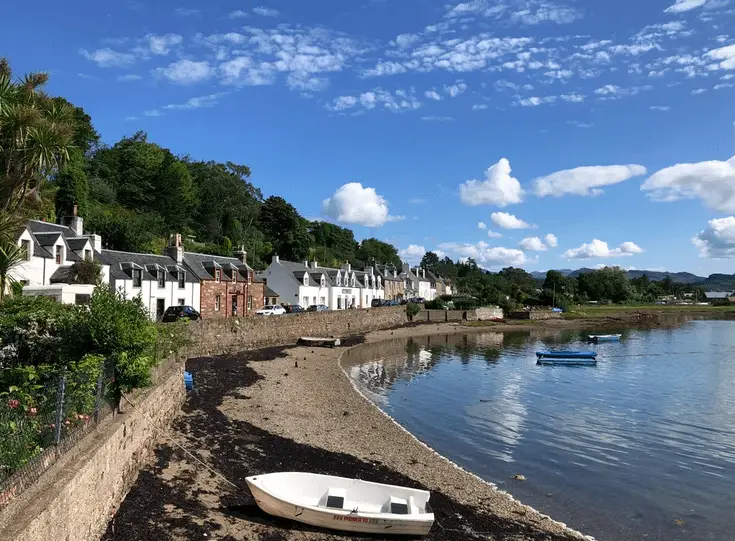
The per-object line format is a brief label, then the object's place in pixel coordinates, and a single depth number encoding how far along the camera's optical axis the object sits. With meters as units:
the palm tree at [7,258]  16.95
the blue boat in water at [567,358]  46.53
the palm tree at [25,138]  15.61
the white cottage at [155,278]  40.72
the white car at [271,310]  53.32
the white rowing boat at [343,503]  11.05
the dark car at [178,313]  38.62
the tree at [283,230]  98.44
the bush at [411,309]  82.31
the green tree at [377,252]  149.38
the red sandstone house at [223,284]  49.62
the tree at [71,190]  57.31
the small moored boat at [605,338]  66.38
